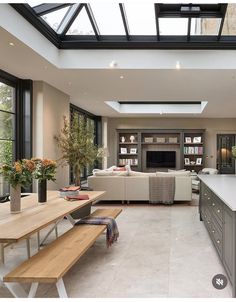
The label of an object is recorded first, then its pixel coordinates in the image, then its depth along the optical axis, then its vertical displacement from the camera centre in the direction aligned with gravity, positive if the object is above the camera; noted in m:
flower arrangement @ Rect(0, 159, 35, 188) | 3.29 -0.18
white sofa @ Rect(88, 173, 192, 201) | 7.85 -0.76
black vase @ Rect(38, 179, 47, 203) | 3.86 -0.41
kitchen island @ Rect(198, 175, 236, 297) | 2.90 -0.73
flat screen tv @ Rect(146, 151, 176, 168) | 13.38 -0.10
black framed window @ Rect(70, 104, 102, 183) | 10.36 +1.41
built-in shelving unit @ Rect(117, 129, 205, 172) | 13.18 +0.51
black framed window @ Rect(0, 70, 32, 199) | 6.20 +0.81
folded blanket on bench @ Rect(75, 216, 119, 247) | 4.28 -0.93
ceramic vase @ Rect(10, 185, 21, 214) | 3.32 -0.44
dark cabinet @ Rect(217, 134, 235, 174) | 13.33 +0.10
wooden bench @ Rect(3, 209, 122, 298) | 2.43 -0.92
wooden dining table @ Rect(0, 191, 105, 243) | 2.65 -0.60
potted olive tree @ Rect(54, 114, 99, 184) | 7.32 +0.22
